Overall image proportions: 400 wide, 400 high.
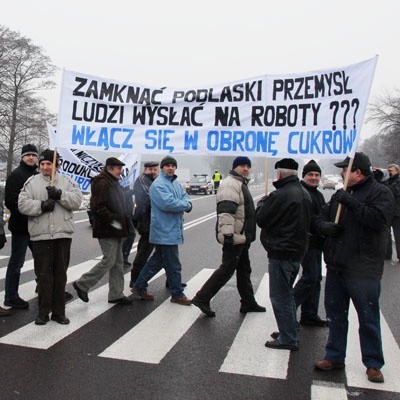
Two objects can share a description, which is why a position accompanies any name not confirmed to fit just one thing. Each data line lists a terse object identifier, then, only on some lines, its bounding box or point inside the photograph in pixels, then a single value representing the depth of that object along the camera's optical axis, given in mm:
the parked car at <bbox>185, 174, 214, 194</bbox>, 40781
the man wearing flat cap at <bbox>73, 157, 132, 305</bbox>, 6176
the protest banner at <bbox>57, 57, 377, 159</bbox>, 5469
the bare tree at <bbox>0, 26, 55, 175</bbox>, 42281
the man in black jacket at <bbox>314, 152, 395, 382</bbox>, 4086
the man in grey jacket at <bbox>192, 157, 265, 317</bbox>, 5625
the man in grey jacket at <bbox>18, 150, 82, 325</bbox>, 5398
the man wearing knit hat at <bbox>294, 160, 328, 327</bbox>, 5602
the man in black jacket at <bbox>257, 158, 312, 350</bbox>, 4754
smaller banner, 6824
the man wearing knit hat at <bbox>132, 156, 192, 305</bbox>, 6340
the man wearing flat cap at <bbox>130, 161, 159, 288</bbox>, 7309
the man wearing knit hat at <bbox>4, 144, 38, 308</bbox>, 6008
